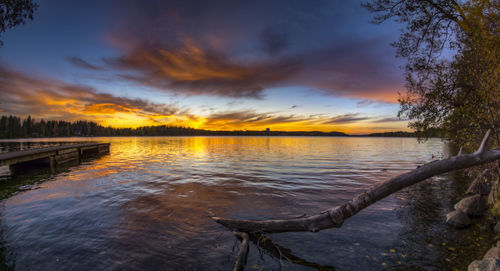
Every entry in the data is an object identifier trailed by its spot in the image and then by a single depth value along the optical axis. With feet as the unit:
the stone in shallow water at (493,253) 17.74
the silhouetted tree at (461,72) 26.87
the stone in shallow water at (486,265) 14.59
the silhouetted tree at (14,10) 36.84
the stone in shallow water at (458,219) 27.43
